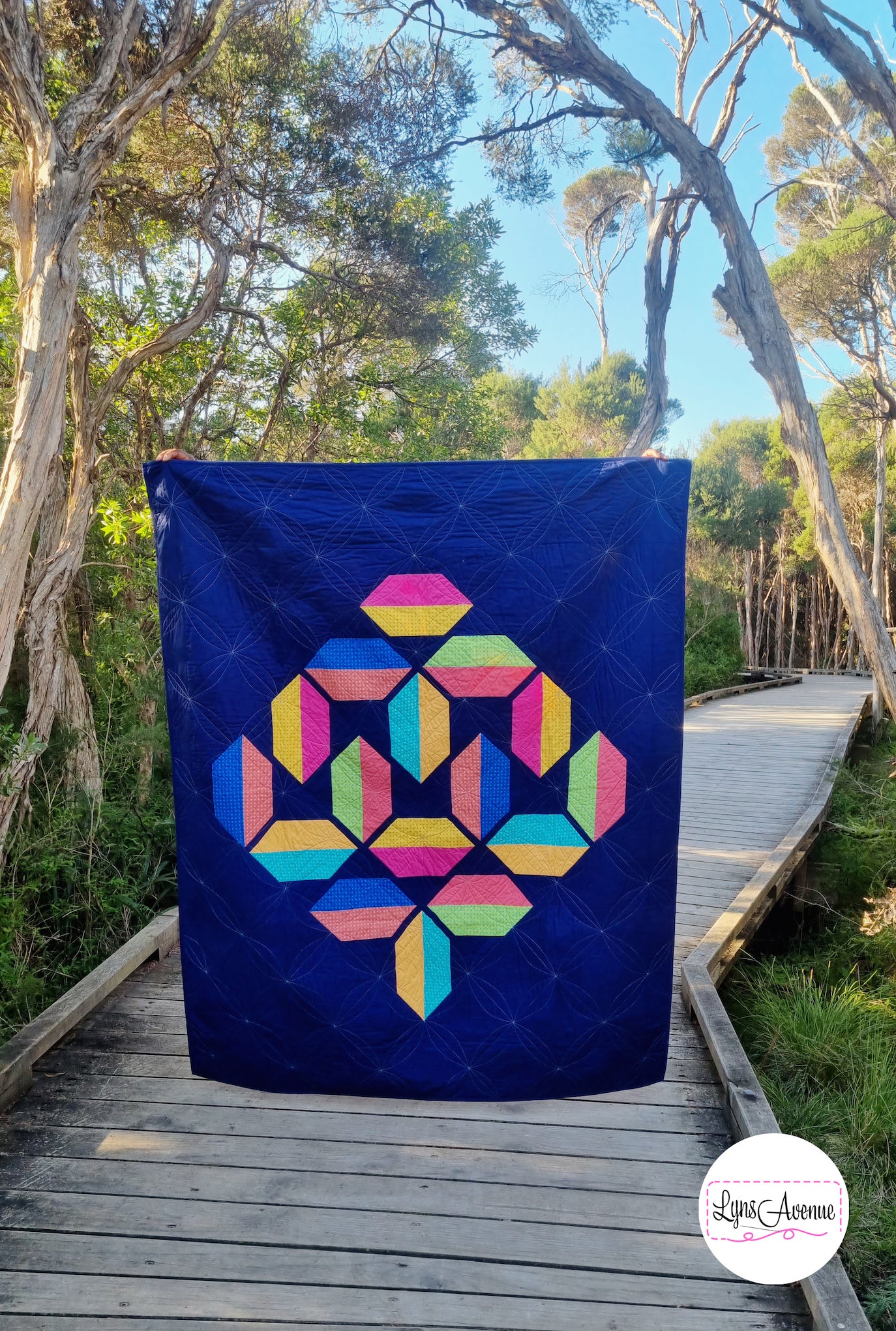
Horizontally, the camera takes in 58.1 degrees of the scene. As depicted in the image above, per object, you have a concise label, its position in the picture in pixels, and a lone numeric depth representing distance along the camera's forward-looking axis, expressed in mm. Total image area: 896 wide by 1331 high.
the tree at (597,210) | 15398
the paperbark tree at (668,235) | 5438
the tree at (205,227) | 2871
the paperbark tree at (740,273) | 4426
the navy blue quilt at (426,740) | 1660
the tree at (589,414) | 17328
